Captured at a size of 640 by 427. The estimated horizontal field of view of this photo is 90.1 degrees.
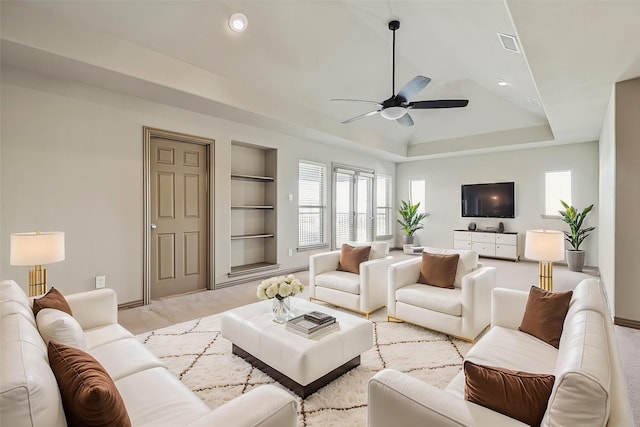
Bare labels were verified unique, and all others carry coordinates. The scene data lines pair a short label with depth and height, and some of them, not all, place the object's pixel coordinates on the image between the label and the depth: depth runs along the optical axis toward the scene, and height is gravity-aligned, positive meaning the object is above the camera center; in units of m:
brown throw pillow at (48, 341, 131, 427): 0.95 -0.56
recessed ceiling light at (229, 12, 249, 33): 3.49 +2.12
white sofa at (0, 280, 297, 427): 0.83 -0.70
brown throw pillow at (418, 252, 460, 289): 3.29 -0.60
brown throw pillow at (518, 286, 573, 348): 1.89 -0.62
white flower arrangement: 2.48 -0.59
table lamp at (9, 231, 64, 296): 2.45 -0.29
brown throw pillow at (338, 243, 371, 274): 3.94 -0.56
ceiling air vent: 3.24 +1.79
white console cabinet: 6.99 -0.69
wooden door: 4.27 -0.04
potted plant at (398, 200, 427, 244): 8.48 -0.17
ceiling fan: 3.63 +1.30
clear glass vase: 2.47 -0.79
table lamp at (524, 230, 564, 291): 2.90 -0.32
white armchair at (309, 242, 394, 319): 3.50 -0.80
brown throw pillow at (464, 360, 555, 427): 1.10 -0.64
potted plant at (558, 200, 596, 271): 5.97 -0.40
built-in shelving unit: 5.36 +0.08
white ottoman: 2.01 -0.92
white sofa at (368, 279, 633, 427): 0.92 -0.60
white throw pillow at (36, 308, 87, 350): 1.42 -0.53
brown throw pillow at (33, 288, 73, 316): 1.75 -0.51
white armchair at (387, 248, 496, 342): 2.83 -0.81
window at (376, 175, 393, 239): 8.44 +0.16
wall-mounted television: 7.25 +0.29
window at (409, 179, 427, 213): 8.68 +0.53
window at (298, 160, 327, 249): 6.18 +0.18
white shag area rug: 1.99 -1.18
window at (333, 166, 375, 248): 7.02 +0.19
